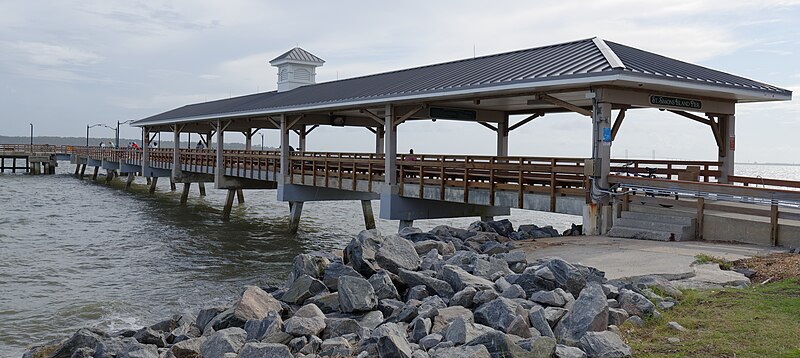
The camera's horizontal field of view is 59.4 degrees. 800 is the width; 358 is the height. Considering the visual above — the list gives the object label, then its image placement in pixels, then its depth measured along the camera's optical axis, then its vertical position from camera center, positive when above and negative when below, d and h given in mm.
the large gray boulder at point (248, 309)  8742 -2004
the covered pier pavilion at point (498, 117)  13562 +1091
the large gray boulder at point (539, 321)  7008 -1660
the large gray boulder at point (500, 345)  6162 -1675
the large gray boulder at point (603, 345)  6188 -1671
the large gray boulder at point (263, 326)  7974 -2021
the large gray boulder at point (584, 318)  6805 -1575
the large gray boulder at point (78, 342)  8750 -2444
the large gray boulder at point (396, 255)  10047 -1469
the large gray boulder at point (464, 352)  6031 -1702
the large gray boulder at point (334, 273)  9914 -1713
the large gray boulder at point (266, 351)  6846 -1942
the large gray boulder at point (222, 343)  7582 -2099
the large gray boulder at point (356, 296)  8516 -1739
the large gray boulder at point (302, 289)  9562 -1882
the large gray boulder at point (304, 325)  7703 -1918
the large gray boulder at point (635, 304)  7355 -1538
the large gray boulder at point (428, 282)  8844 -1654
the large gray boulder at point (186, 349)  8102 -2299
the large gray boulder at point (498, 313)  7082 -1629
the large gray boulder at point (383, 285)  9070 -1711
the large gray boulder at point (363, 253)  9914 -1448
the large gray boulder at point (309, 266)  10309 -1675
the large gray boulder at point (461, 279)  8617 -1555
